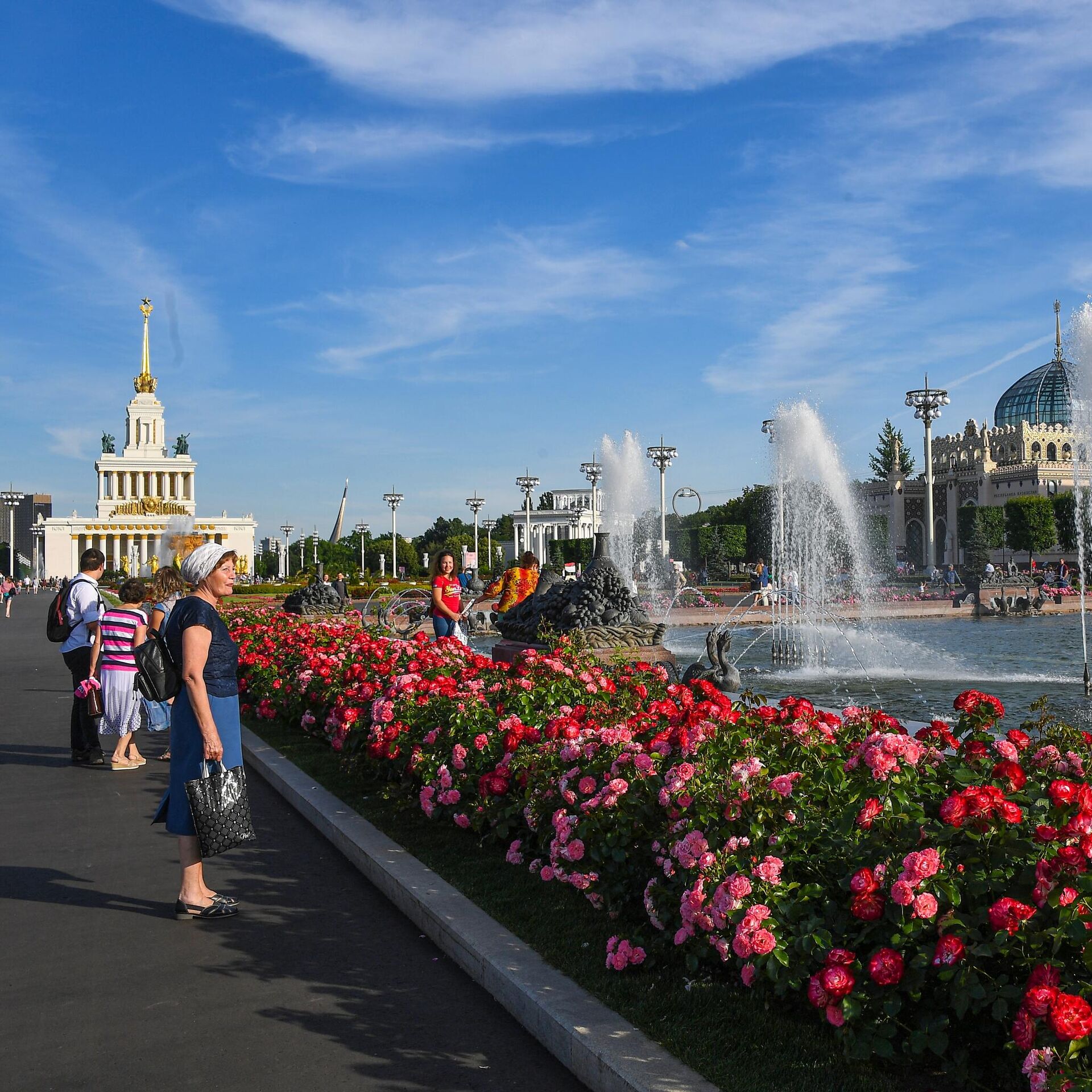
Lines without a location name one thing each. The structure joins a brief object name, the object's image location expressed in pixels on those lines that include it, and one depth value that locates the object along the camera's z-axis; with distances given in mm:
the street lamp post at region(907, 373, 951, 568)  45656
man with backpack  9172
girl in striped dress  8938
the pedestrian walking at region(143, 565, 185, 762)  8148
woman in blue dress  4941
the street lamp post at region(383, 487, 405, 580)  75000
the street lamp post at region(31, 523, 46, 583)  109250
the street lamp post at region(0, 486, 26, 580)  98625
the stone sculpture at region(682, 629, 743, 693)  9688
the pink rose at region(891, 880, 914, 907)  3025
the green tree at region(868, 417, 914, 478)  92562
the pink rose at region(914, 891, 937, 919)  2994
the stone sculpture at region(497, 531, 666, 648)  11148
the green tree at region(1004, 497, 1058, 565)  68500
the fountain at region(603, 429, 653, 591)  41062
